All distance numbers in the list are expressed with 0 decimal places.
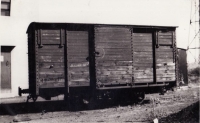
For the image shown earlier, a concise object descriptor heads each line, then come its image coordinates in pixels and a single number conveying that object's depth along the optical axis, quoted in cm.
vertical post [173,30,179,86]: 1212
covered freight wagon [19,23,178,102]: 1023
